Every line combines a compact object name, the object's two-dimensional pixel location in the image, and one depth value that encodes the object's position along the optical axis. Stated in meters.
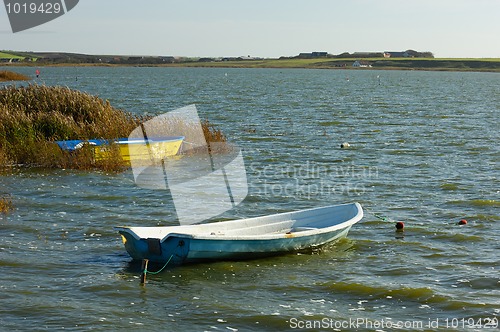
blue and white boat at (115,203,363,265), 14.02
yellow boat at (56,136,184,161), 25.12
